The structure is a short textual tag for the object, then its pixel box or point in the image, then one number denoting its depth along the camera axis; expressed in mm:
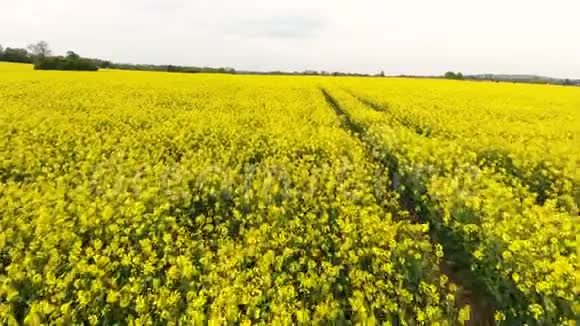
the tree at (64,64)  45094
